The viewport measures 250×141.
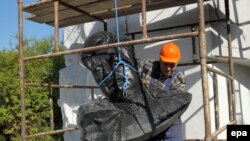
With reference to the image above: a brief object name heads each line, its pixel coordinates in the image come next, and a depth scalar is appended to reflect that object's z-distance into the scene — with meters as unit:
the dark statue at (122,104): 3.69
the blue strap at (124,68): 4.03
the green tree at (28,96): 9.12
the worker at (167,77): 3.99
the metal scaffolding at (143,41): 3.32
